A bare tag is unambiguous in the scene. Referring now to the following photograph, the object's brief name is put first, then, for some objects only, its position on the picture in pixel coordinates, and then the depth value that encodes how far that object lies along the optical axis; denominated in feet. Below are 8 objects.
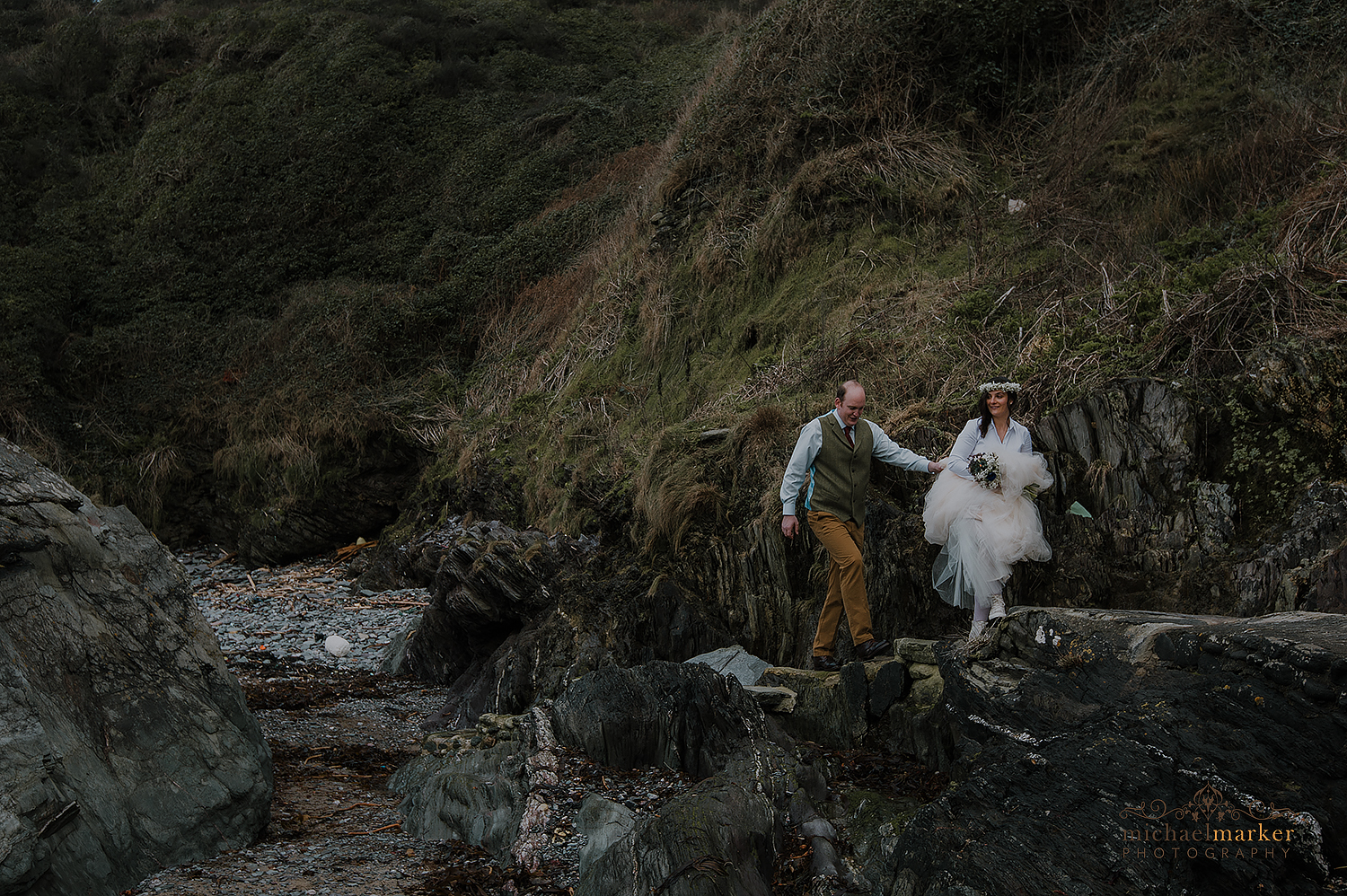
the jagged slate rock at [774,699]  18.92
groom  20.18
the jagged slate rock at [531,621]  25.70
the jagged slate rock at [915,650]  18.22
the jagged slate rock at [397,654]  33.04
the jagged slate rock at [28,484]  18.29
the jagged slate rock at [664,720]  17.43
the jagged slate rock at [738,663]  21.83
